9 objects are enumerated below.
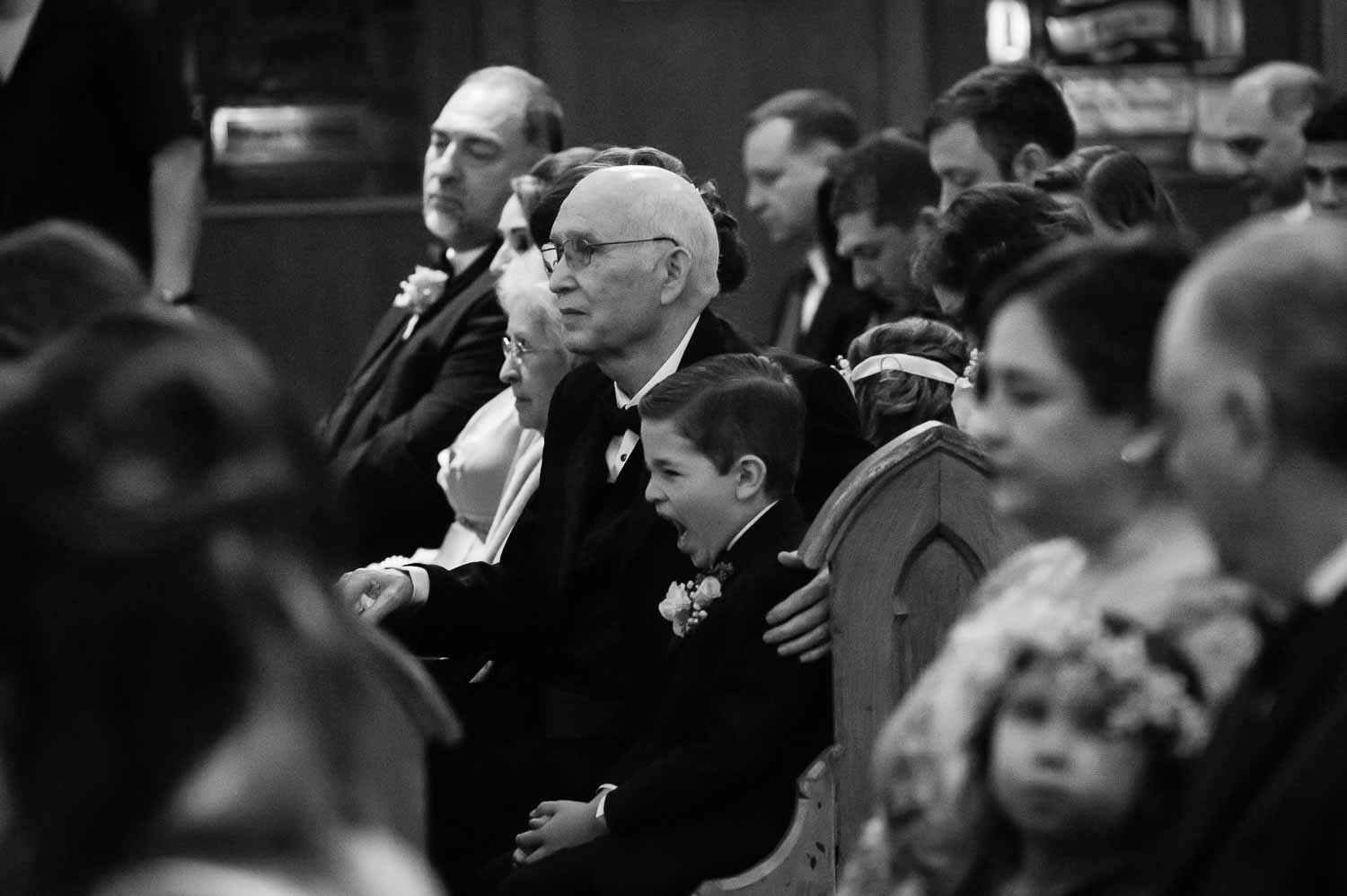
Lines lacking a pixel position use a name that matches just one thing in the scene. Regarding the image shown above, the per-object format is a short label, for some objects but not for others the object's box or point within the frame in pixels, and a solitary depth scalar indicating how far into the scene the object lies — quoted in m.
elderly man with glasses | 7.26
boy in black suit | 6.34
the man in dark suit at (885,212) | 10.94
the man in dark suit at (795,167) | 13.21
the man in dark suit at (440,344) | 9.36
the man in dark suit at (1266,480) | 3.36
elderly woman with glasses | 8.27
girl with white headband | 7.53
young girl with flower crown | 3.84
